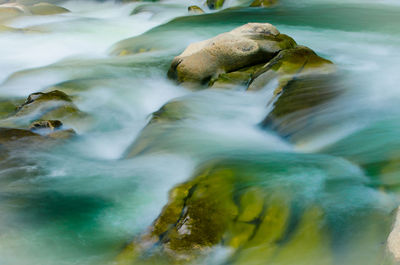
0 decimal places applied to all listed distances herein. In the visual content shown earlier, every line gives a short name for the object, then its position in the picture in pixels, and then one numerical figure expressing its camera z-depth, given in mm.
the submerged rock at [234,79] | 8164
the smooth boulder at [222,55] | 8656
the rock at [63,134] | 6148
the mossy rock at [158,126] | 5883
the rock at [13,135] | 5573
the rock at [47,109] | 6930
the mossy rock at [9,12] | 17281
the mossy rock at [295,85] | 6273
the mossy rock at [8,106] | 7496
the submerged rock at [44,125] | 6207
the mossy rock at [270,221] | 3340
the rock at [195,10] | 17562
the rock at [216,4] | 18712
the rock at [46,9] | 18094
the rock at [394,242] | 2838
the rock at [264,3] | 16828
